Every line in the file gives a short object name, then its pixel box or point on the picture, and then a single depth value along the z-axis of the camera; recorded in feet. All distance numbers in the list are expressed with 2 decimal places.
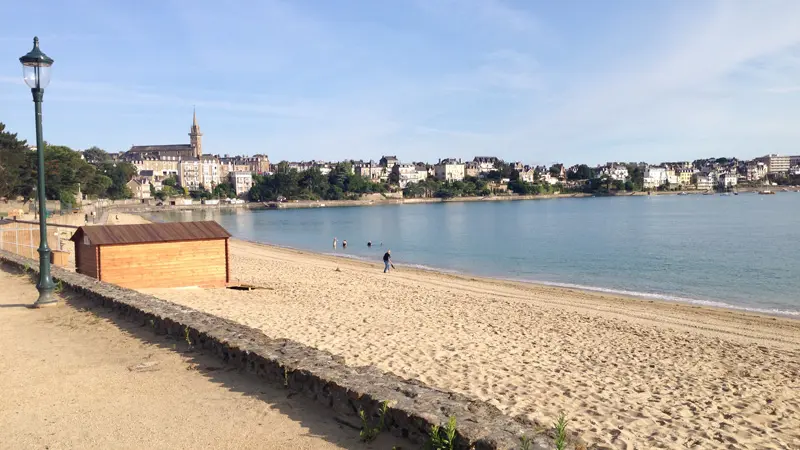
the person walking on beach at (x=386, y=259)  106.29
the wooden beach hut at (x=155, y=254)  54.39
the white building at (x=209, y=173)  617.21
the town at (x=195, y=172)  593.42
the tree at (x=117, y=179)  430.61
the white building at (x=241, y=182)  593.42
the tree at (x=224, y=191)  550.94
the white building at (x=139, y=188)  494.59
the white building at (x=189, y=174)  598.34
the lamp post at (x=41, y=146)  37.06
